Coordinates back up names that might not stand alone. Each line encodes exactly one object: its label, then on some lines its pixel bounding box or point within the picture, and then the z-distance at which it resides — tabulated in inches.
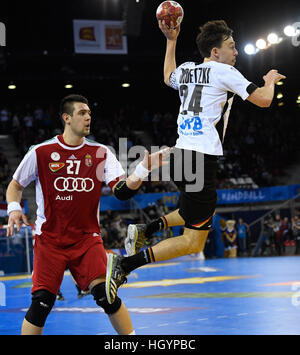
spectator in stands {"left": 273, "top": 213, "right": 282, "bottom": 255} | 975.6
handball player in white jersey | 221.0
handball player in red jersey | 210.8
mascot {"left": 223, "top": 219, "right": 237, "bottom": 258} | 943.5
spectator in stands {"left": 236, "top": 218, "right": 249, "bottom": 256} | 987.9
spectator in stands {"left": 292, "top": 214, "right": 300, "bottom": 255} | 945.6
